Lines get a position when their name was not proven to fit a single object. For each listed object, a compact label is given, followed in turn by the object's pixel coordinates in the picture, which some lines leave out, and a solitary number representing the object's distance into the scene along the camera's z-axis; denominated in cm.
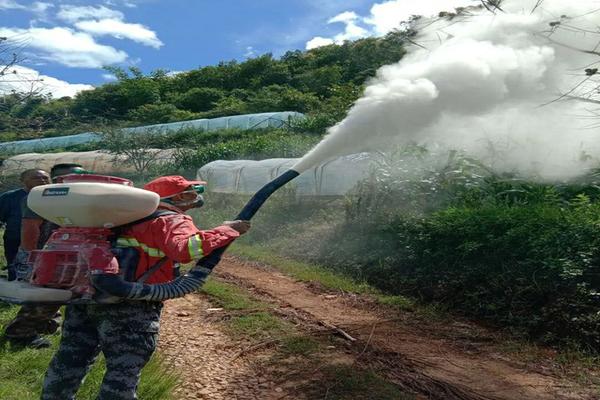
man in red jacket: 282
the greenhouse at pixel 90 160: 2298
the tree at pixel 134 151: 2192
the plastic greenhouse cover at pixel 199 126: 2653
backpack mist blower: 271
